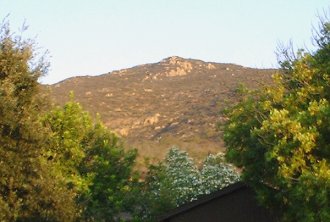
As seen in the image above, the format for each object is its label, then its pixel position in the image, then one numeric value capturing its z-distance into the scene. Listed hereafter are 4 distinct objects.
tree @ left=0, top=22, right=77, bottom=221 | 24.36
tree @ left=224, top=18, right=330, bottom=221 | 19.84
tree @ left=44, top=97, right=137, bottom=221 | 34.22
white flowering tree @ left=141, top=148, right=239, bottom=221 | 35.88
